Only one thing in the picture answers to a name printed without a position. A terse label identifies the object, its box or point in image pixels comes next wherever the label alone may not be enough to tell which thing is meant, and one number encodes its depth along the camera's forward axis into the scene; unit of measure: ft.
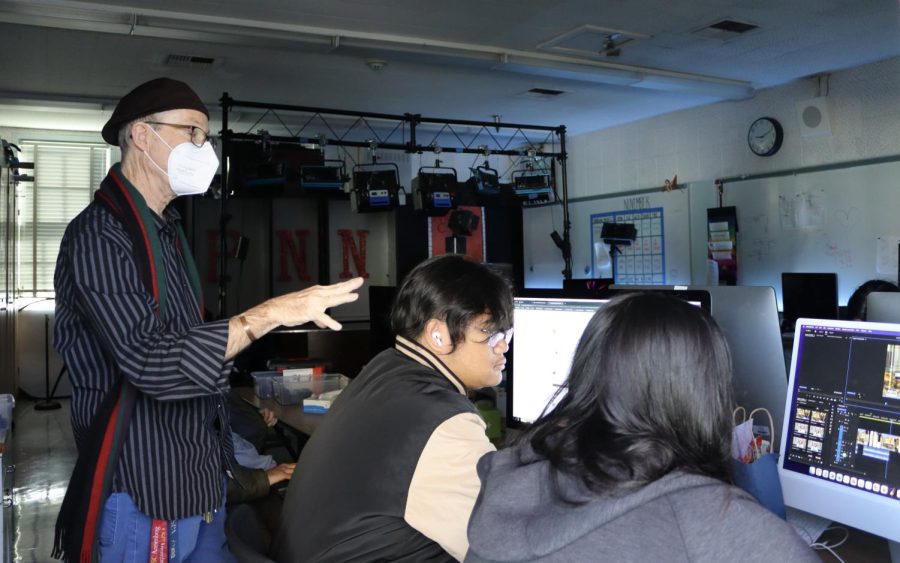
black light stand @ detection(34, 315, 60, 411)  26.37
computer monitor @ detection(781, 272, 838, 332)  19.77
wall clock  22.38
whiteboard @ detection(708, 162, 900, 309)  19.75
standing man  4.58
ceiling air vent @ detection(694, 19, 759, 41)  17.24
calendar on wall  26.73
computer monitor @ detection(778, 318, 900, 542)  4.56
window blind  29.19
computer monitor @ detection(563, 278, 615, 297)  21.57
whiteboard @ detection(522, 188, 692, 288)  25.81
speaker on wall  21.09
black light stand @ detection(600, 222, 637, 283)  27.48
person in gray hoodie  2.63
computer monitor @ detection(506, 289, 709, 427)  6.13
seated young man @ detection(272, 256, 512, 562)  3.92
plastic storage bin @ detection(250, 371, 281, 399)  11.12
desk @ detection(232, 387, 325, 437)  8.72
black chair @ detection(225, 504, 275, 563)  3.83
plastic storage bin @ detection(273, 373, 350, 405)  10.41
